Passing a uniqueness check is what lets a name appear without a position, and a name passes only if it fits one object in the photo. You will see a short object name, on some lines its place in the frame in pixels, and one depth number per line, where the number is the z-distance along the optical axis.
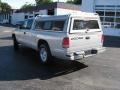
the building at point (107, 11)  14.33
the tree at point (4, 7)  45.94
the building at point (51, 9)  21.68
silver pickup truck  4.36
